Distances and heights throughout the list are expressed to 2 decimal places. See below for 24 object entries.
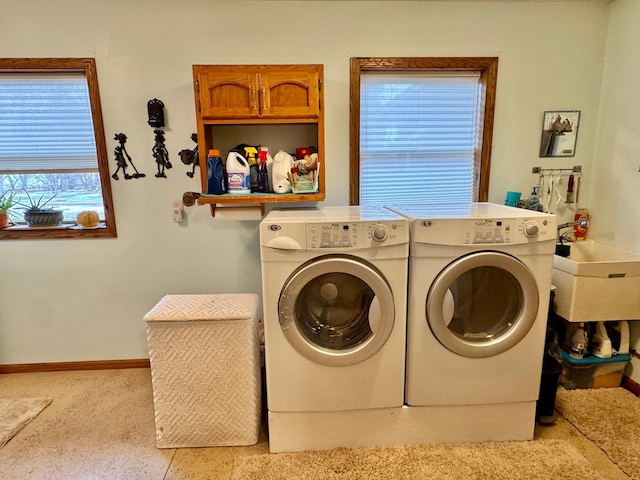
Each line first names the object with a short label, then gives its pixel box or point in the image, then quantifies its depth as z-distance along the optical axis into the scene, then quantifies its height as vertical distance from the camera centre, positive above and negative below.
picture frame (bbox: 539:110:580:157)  2.34 +0.25
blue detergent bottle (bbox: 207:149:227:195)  2.00 +0.01
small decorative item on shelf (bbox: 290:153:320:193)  2.03 +0.00
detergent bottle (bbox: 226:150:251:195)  2.00 +0.00
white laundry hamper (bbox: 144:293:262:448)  1.73 -0.94
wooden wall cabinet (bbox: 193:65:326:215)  1.90 +0.39
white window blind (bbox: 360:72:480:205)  2.34 +0.24
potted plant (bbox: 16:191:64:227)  2.33 -0.24
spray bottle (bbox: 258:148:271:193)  2.07 +0.01
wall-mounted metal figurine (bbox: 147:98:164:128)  2.15 +0.38
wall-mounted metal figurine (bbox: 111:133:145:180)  2.23 +0.11
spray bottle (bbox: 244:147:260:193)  2.05 +0.04
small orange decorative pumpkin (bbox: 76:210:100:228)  2.32 -0.27
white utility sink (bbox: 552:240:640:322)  2.02 -0.65
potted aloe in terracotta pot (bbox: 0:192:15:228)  2.32 -0.18
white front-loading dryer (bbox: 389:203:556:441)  1.61 -0.67
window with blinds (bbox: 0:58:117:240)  2.19 +0.19
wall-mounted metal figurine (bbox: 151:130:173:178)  2.23 +0.13
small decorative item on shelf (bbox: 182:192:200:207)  2.15 -0.13
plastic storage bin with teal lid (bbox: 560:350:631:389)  2.19 -1.21
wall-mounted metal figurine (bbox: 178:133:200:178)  2.25 +0.12
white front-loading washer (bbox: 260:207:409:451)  1.58 -0.68
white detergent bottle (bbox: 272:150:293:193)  2.03 +0.00
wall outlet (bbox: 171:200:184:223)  2.32 -0.21
